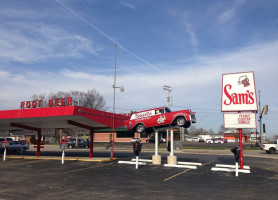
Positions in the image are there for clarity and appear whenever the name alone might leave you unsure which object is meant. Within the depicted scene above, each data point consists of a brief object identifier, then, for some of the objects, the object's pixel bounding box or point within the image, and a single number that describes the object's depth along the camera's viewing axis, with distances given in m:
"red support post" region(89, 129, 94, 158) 22.70
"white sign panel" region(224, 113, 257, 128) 16.00
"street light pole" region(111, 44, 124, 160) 21.56
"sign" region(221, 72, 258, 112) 16.12
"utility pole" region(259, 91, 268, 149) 39.31
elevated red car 18.06
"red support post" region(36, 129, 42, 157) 25.25
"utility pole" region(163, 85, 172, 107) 51.06
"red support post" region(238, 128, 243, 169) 15.67
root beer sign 19.80
